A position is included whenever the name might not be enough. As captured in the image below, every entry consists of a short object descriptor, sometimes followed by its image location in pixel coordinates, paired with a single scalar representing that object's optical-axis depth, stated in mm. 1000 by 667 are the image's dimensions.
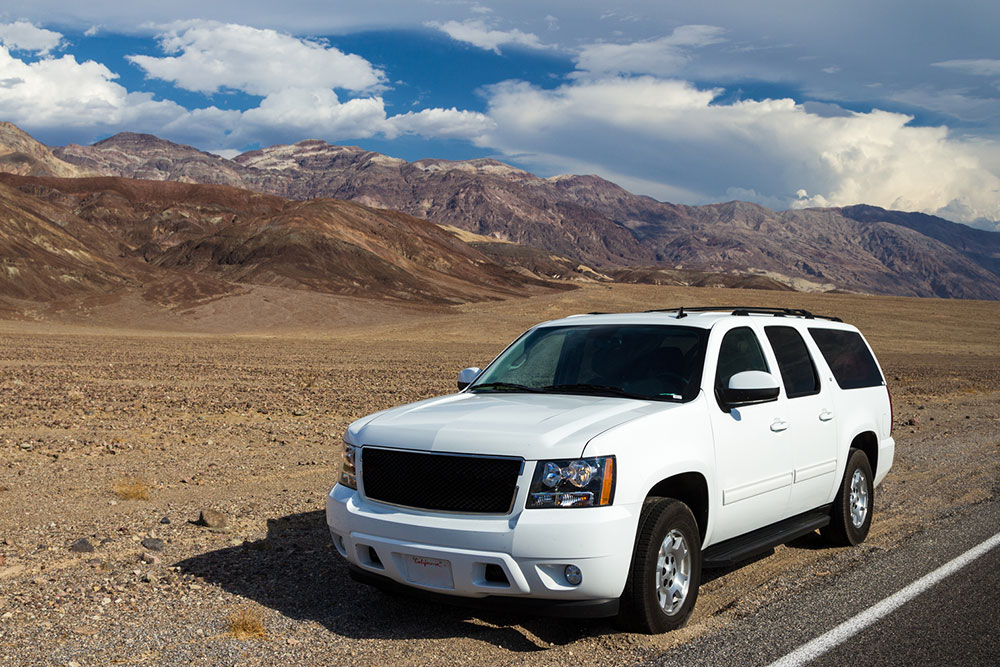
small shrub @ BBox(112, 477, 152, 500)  8992
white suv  4812
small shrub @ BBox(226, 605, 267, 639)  5125
